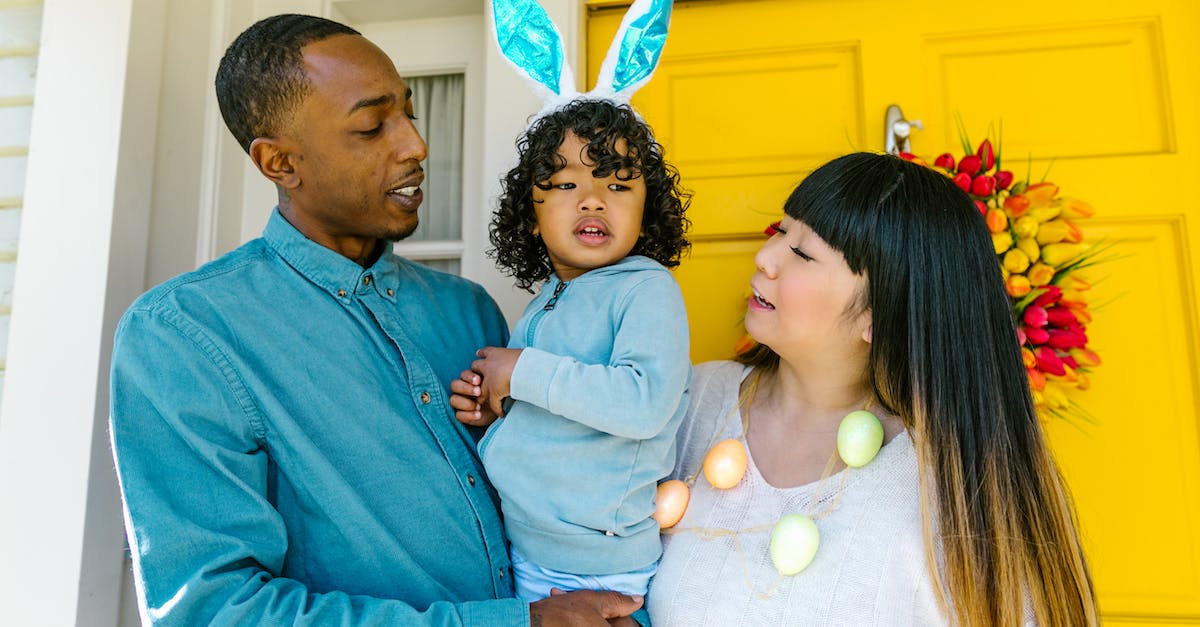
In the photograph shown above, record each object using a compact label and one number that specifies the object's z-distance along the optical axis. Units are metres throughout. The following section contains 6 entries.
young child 1.41
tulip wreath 1.88
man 1.26
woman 1.41
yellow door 2.09
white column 1.88
